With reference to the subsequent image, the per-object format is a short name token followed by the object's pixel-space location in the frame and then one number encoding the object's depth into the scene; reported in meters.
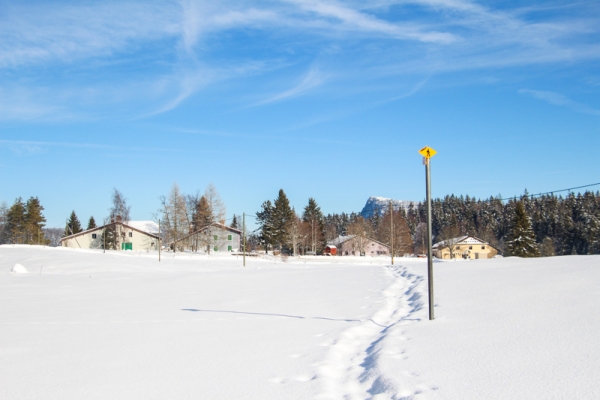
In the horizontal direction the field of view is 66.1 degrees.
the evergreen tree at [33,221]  89.06
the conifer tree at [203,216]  77.75
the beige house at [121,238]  83.88
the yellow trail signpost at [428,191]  9.55
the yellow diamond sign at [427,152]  9.95
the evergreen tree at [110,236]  82.06
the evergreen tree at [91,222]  110.06
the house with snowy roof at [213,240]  76.19
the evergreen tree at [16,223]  87.94
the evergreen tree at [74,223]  106.96
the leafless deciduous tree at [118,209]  84.62
